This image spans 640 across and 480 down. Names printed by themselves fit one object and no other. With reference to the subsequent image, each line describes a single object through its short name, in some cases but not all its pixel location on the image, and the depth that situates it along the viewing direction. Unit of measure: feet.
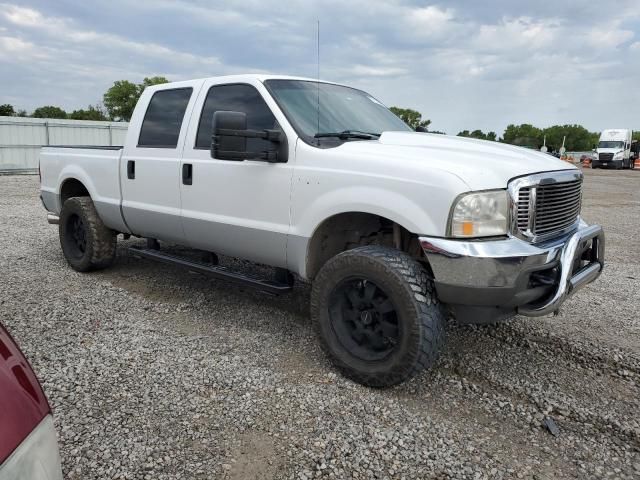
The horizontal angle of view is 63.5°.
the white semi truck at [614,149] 125.90
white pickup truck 9.53
